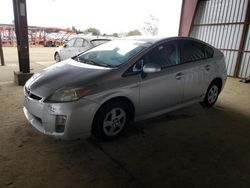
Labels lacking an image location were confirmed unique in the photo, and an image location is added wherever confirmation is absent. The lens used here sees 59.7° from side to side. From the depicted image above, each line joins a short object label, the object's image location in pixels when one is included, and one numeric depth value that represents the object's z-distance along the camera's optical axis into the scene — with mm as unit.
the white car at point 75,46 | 7941
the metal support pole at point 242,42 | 8273
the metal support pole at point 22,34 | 5082
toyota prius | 2467
